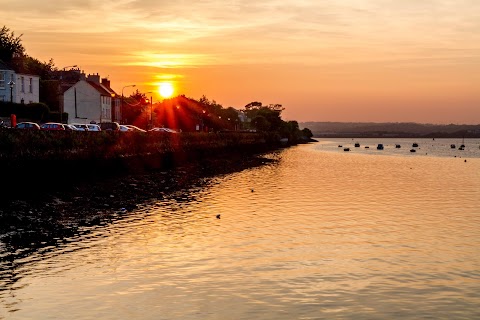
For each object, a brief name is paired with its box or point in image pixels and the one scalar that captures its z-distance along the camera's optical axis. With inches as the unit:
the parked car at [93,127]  3557.3
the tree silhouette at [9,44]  5137.3
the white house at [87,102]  5246.1
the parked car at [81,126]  3552.2
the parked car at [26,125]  2925.7
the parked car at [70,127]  3350.9
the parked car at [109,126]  3964.1
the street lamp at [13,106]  2861.7
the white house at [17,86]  4114.2
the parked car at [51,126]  3048.2
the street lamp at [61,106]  4874.8
